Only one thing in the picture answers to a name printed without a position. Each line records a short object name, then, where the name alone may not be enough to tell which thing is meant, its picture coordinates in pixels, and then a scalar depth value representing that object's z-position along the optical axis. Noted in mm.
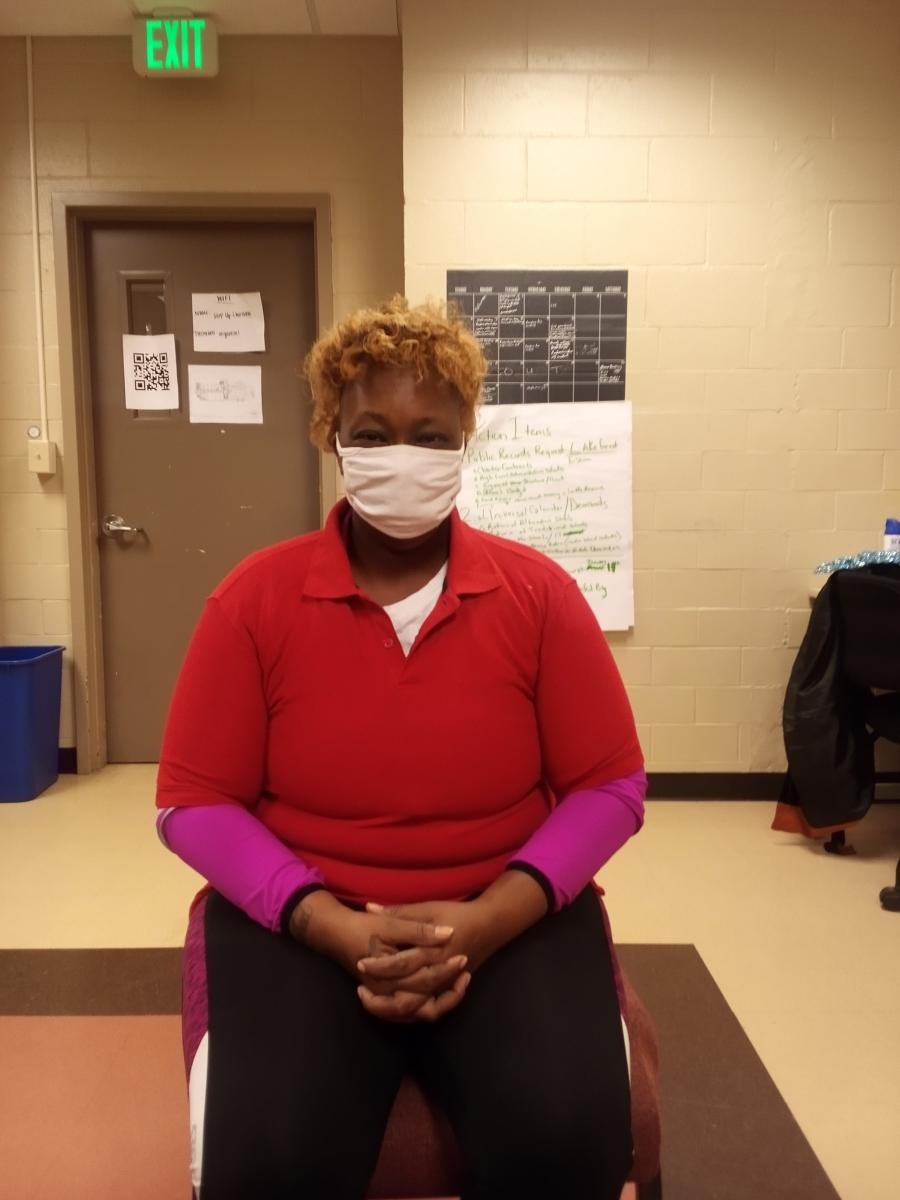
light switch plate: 3406
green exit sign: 3113
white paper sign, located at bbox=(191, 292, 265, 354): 3494
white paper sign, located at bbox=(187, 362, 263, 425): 3537
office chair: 2441
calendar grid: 3000
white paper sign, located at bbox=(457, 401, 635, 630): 3064
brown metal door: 3492
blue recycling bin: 3178
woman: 943
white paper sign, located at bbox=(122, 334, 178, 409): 3516
